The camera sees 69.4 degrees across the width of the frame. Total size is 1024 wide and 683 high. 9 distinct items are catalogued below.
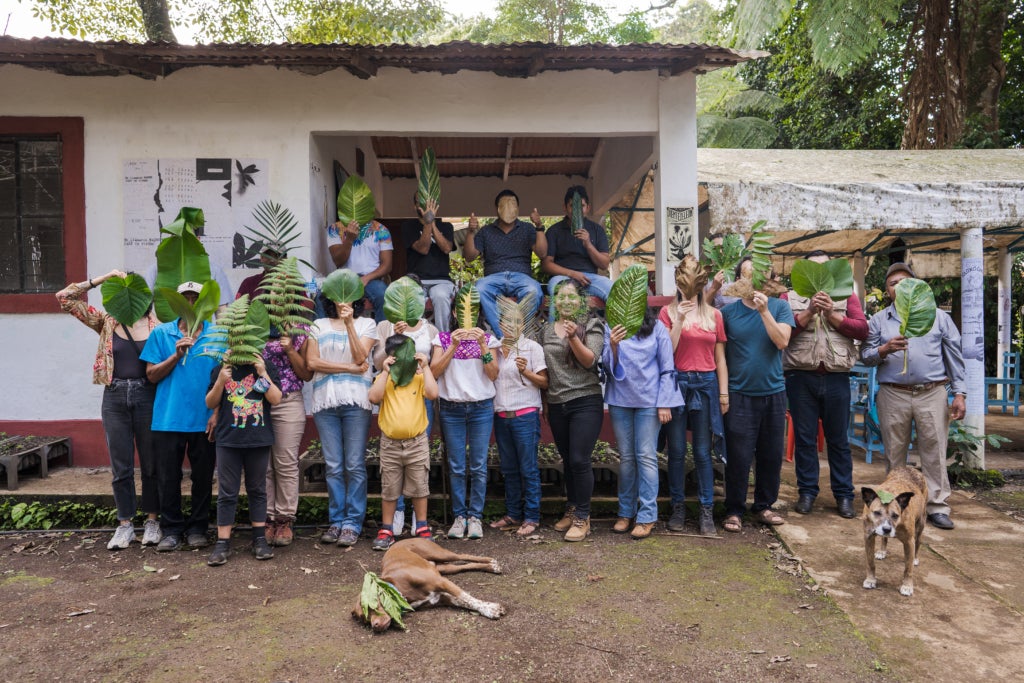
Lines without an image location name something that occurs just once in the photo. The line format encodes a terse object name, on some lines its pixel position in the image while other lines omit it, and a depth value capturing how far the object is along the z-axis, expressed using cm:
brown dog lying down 417
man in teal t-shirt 564
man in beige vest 594
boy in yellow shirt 517
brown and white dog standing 439
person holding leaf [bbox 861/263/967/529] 588
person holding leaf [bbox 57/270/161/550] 527
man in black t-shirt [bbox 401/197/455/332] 661
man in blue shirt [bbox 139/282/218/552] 514
